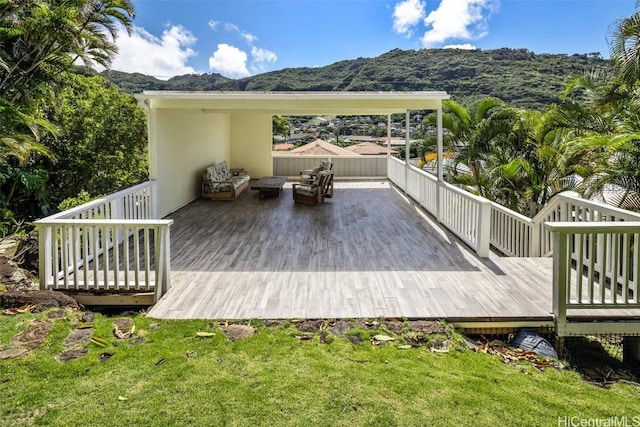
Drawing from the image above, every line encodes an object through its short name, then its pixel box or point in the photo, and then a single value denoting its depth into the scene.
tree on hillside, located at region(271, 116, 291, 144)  40.97
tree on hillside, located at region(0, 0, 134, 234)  7.54
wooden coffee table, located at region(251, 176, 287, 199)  11.59
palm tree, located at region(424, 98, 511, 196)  9.88
